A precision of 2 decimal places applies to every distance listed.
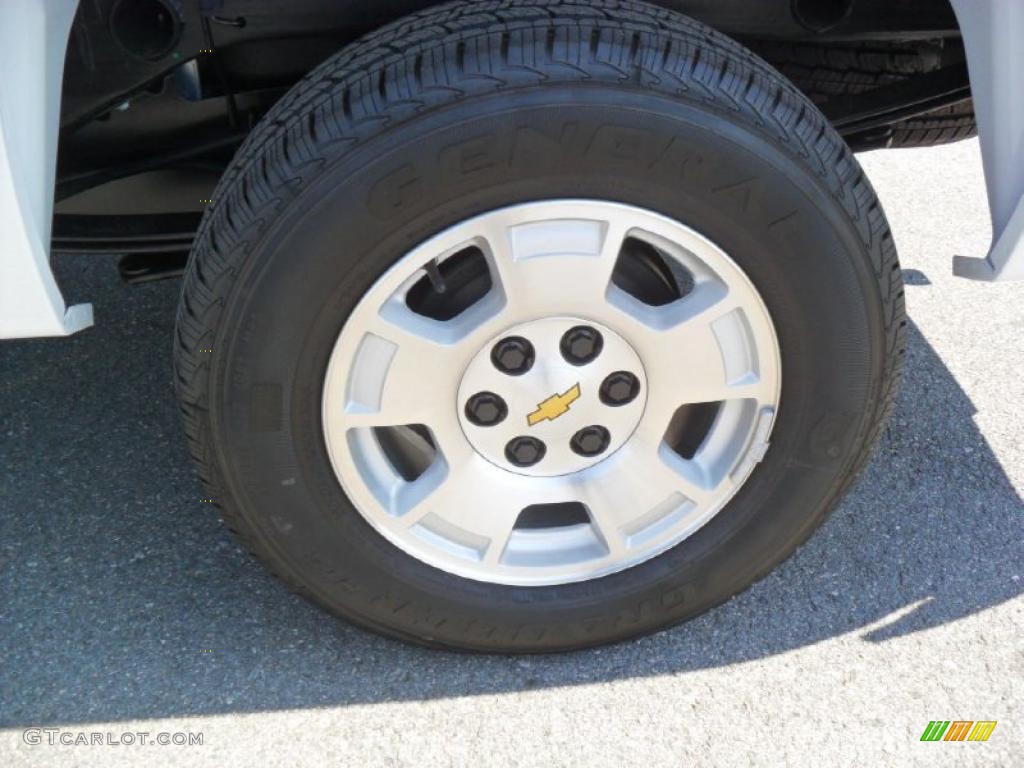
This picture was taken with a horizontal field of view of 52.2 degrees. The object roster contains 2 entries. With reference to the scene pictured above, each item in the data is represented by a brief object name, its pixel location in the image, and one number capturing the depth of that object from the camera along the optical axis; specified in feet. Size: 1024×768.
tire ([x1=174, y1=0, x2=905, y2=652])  5.33
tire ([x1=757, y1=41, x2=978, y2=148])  7.95
